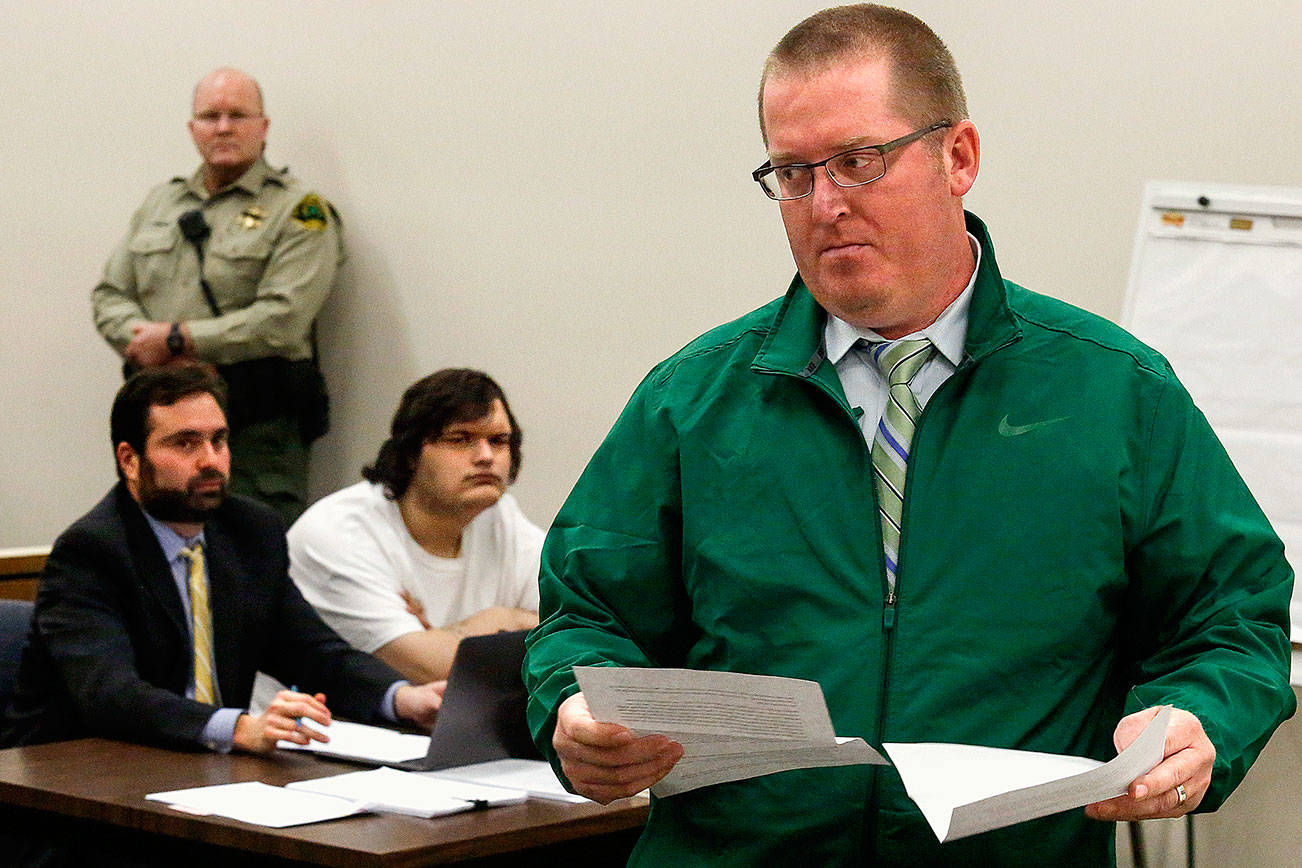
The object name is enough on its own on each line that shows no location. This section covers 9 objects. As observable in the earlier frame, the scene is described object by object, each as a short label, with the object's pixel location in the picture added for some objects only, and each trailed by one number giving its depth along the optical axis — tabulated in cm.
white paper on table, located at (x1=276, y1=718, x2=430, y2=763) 557
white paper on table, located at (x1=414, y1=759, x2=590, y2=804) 512
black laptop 534
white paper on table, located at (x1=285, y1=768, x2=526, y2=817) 478
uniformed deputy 1113
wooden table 443
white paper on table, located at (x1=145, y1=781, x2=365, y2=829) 464
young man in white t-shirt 757
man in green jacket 284
